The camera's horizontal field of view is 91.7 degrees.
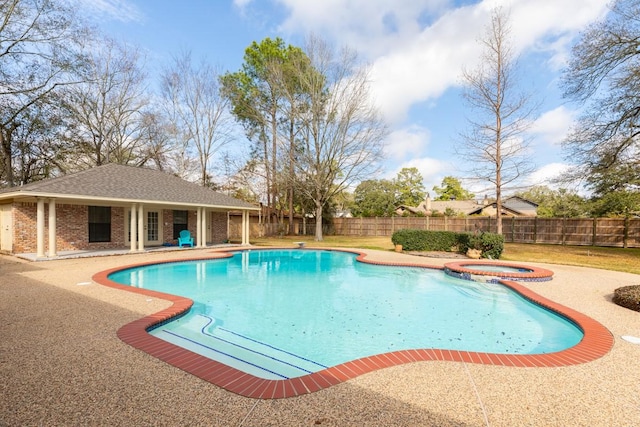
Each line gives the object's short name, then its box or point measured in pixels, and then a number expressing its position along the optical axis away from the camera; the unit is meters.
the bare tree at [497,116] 15.91
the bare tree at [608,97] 13.66
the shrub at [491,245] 13.17
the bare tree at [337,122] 22.70
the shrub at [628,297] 5.74
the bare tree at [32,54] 16.21
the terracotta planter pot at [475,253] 13.19
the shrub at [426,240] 15.20
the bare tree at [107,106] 21.47
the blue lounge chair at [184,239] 16.34
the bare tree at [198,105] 25.64
